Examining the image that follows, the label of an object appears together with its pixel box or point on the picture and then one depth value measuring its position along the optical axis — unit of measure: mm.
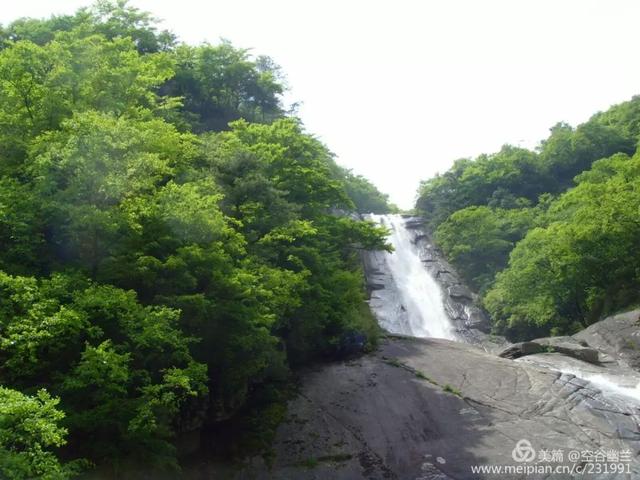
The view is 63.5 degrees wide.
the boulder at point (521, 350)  26234
